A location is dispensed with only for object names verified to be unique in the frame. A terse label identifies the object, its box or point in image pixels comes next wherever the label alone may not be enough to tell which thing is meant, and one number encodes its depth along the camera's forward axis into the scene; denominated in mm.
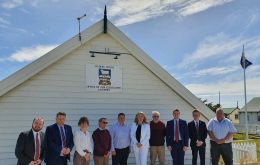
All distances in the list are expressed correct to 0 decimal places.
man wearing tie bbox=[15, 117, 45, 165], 3939
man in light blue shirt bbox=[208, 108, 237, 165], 5480
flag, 10058
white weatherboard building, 5327
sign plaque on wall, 5914
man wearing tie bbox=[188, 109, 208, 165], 5692
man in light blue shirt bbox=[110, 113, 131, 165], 5248
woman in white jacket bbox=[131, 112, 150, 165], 5308
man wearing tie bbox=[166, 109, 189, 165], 5530
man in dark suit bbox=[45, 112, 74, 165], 4358
